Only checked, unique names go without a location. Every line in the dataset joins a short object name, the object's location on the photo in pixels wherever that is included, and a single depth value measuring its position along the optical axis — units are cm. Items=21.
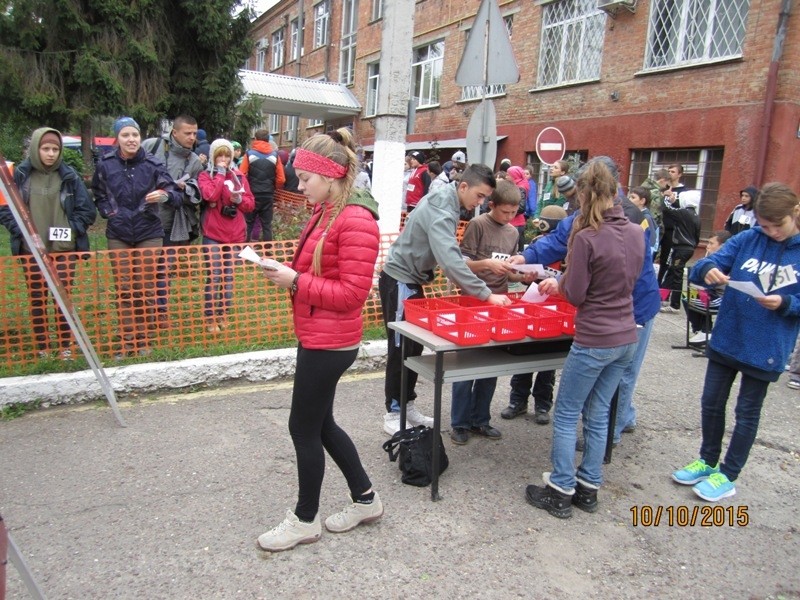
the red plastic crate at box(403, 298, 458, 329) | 371
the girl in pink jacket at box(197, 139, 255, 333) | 576
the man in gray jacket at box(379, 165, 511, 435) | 382
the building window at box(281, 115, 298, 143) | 3505
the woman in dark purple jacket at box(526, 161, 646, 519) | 317
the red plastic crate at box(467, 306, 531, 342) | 357
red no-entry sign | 1080
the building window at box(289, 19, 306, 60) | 3341
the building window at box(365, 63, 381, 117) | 2631
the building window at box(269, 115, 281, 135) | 3838
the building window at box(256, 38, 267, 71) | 3955
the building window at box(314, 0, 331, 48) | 3047
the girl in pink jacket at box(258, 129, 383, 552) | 269
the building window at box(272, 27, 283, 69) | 3703
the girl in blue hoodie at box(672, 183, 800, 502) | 330
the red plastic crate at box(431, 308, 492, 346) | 341
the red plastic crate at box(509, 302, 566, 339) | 366
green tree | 1099
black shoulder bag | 370
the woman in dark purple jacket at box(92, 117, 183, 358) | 521
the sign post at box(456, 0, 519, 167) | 573
